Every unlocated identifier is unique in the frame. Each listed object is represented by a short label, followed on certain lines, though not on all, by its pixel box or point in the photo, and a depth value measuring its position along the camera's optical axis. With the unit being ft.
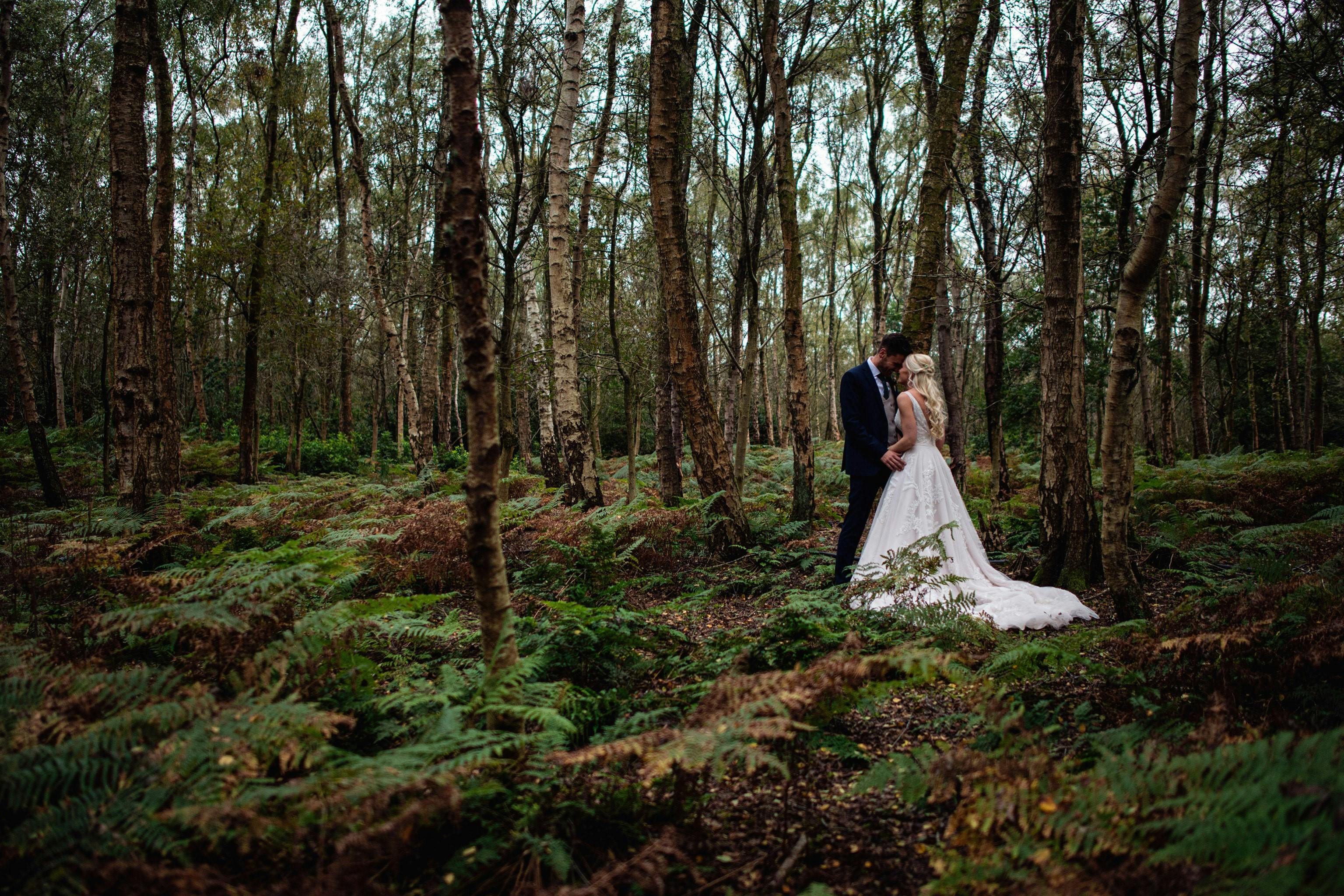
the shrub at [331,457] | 59.88
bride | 17.24
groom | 18.70
